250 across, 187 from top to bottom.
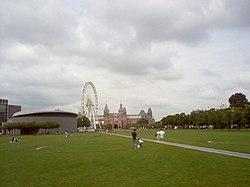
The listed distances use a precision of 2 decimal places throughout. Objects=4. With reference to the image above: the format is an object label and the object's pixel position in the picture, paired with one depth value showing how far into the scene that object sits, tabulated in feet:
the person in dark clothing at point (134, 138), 116.58
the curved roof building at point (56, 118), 487.61
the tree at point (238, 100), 490.90
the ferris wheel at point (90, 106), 452.35
